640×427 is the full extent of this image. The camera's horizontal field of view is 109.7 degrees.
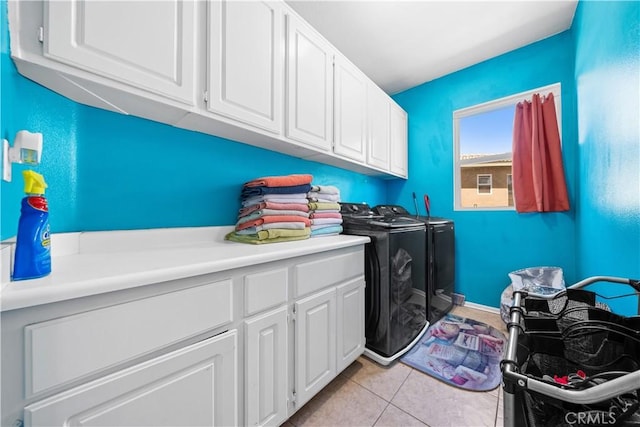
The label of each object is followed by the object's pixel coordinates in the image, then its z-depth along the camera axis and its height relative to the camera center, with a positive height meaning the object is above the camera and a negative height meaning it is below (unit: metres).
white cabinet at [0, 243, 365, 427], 0.48 -0.40
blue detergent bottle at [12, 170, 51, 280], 0.54 -0.05
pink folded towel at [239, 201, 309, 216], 1.22 +0.05
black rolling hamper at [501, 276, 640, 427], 0.41 -0.34
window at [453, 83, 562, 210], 2.24 +0.64
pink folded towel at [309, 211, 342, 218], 1.48 +0.01
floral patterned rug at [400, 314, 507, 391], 1.34 -0.96
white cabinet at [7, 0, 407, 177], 0.71 +0.63
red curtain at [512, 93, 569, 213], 1.90 +0.48
